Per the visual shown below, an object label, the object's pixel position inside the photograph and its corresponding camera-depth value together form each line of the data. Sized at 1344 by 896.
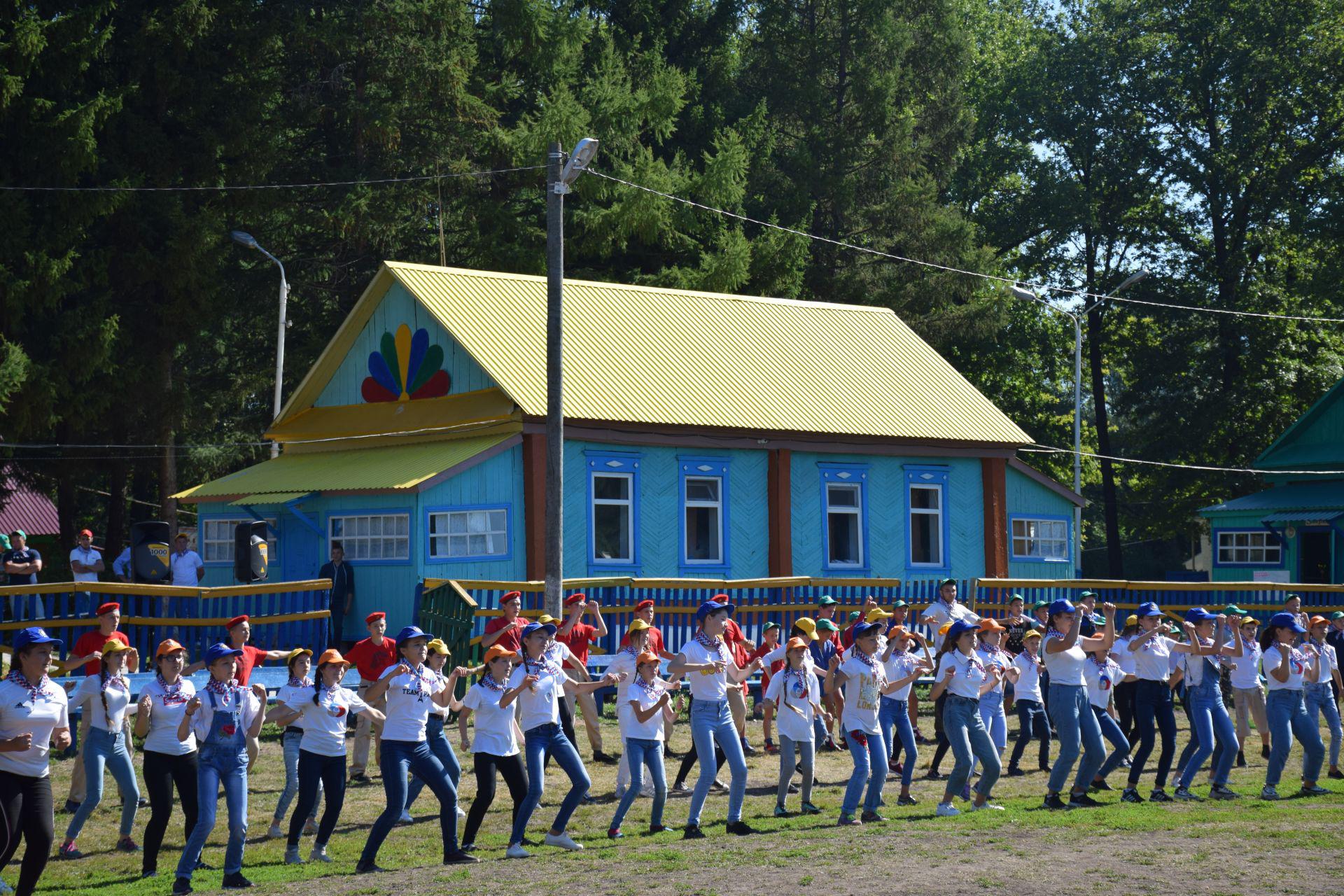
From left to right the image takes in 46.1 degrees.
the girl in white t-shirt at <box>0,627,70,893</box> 10.44
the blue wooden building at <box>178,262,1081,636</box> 25.12
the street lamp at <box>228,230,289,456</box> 31.20
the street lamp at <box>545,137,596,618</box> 18.67
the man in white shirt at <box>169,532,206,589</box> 24.98
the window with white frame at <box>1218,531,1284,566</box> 40.33
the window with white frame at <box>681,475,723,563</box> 27.39
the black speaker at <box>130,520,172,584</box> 24.95
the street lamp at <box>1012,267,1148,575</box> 37.10
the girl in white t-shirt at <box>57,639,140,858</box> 12.96
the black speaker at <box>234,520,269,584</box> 22.23
